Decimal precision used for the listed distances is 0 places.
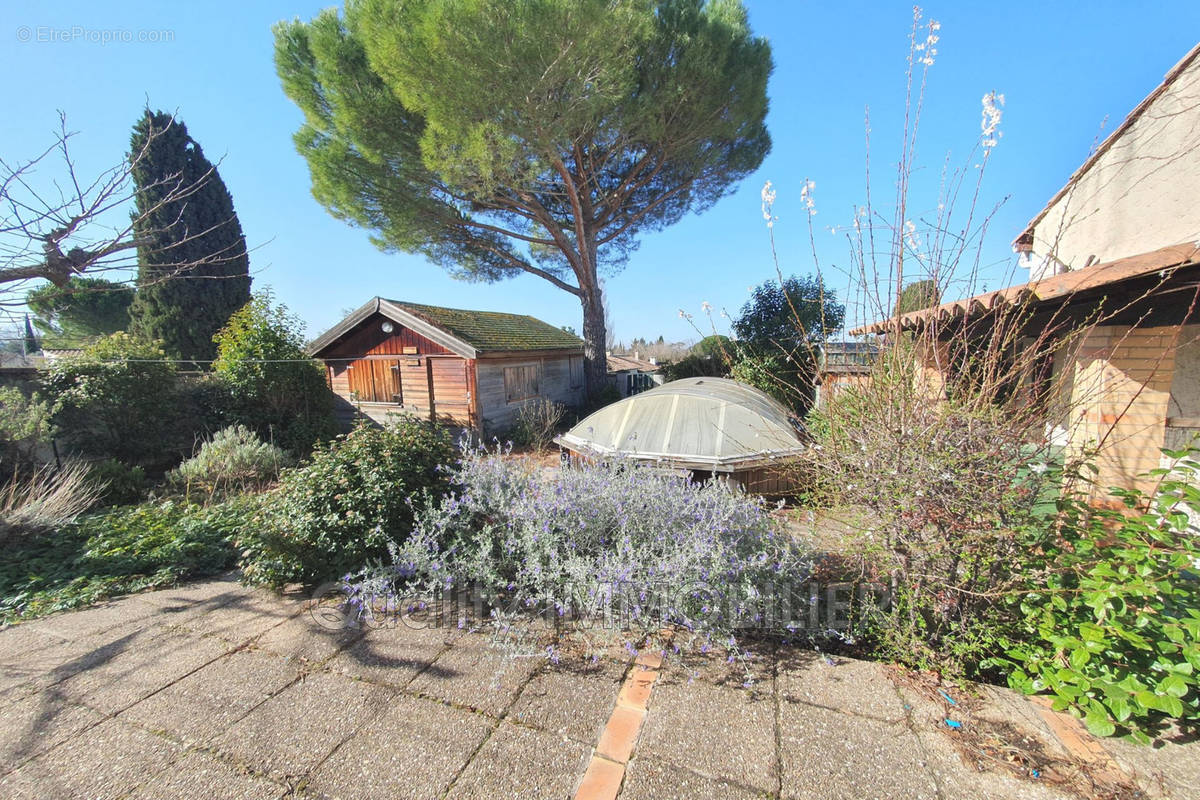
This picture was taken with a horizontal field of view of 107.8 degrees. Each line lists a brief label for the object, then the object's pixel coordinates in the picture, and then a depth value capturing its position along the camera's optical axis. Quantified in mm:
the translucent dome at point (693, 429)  5652
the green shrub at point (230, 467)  6910
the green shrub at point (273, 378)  10062
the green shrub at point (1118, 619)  1783
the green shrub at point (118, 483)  6492
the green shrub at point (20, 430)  6609
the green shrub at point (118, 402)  7977
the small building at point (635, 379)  16094
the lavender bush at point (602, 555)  2631
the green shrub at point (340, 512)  3512
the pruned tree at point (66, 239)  2912
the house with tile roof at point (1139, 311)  2523
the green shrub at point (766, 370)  11055
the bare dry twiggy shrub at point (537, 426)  10861
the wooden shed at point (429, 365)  10906
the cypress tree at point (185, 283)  17770
